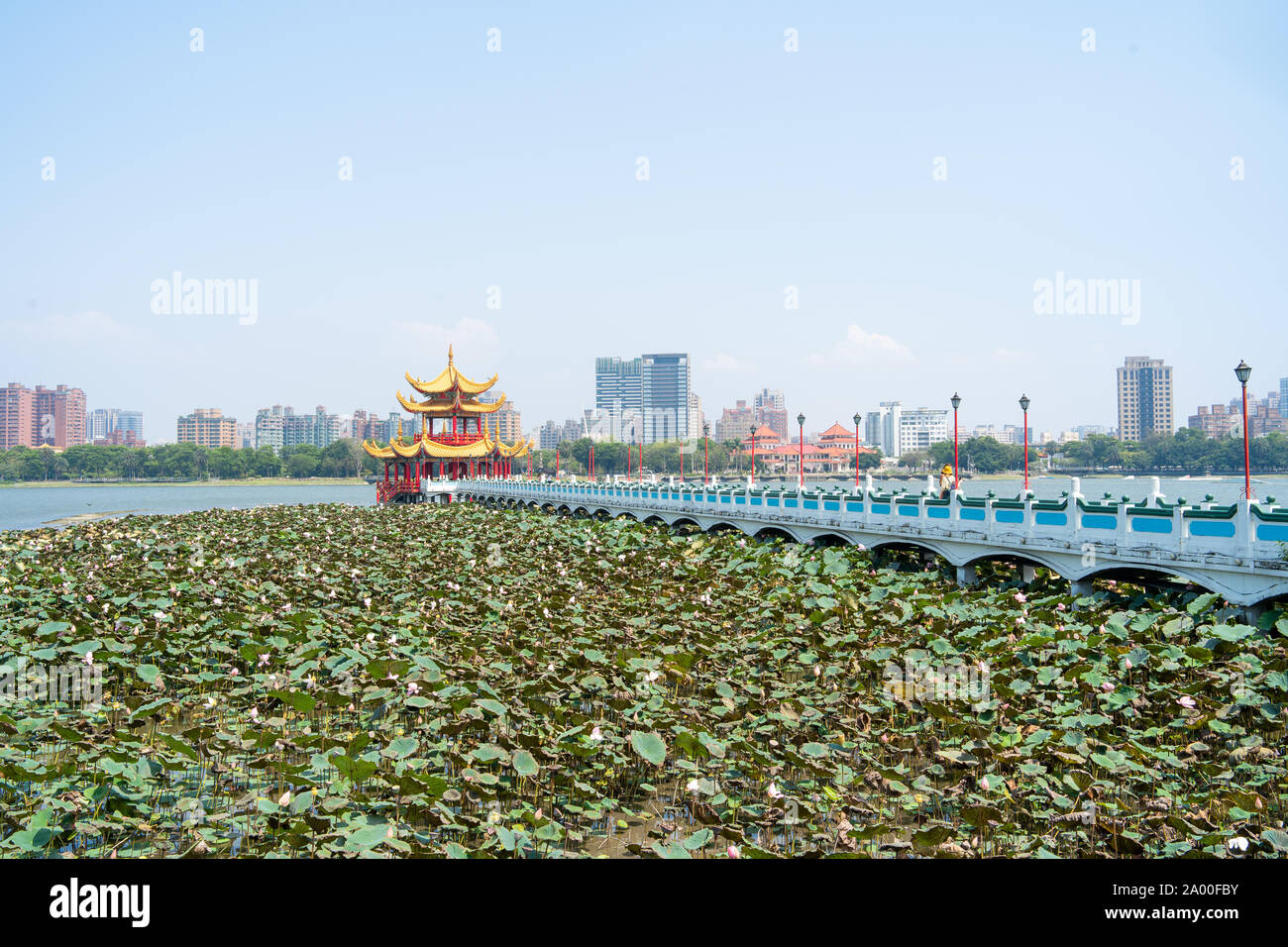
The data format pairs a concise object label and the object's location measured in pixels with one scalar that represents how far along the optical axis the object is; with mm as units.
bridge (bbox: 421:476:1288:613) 11586
